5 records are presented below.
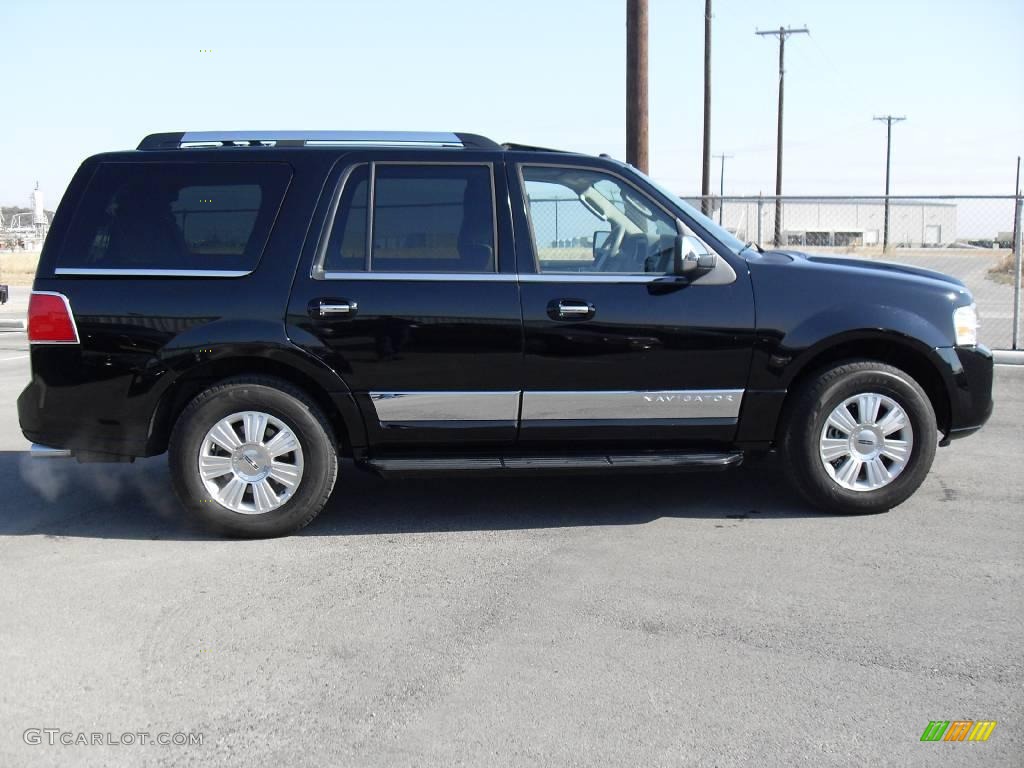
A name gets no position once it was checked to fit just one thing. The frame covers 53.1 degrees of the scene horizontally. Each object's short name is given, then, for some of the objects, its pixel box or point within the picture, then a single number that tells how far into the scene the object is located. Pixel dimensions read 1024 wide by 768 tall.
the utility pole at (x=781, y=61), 41.44
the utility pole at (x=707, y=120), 31.06
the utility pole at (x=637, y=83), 14.20
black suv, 5.13
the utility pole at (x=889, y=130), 60.50
